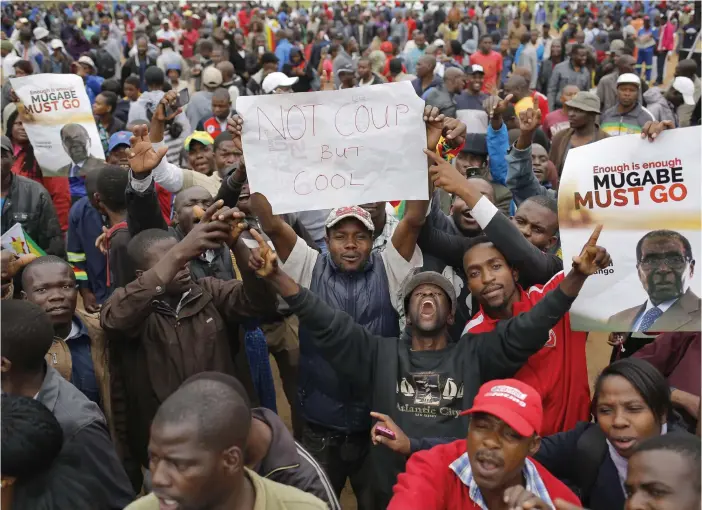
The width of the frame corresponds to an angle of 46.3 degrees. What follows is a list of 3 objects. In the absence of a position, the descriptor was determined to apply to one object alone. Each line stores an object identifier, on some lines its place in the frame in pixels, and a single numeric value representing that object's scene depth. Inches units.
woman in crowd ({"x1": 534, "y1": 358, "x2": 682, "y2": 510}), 109.7
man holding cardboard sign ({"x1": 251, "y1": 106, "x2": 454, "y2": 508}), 145.1
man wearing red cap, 98.8
